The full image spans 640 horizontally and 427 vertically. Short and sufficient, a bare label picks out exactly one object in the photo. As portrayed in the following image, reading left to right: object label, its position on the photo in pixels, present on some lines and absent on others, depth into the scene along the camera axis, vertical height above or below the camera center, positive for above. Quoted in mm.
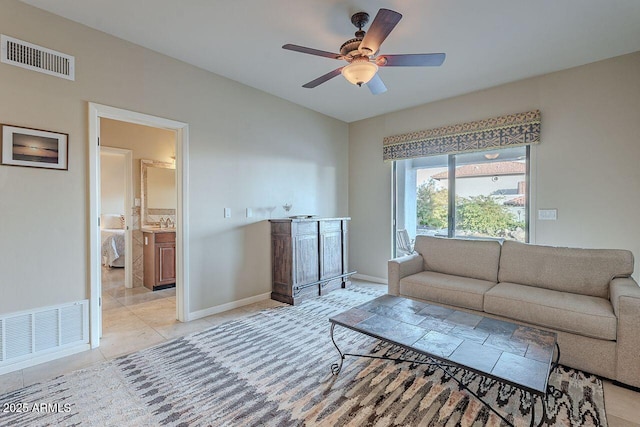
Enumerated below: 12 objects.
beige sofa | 2010 -711
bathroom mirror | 4734 +357
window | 3826 +245
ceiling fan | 2119 +1186
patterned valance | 3570 +1045
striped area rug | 1698 -1214
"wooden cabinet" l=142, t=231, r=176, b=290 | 4438 -738
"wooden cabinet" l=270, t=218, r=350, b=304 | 3842 -651
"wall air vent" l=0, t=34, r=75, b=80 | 2219 +1247
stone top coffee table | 1471 -799
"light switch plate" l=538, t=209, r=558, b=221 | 3459 -31
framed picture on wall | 2225 +520
